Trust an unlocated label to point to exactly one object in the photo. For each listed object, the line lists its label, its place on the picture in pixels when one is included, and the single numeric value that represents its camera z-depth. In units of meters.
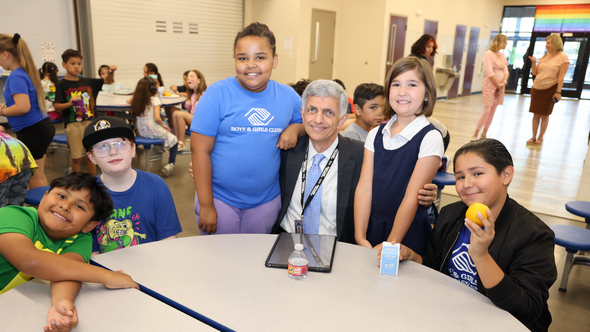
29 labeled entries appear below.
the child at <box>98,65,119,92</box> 6.80
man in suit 1.92
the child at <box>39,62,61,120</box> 5.49
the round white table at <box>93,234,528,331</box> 1.22
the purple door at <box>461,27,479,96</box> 15.38
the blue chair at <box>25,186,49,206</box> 2.57
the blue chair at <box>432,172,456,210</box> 3.35
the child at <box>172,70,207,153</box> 5.93
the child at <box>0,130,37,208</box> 2.42
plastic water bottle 1.42
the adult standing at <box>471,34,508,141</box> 7.07
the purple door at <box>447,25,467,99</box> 14.38
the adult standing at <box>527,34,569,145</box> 7.07
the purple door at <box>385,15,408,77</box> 11.34
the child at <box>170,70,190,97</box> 7.13
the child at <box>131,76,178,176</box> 5.01
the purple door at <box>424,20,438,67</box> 12.68
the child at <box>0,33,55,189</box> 3.42
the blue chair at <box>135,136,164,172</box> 4.86
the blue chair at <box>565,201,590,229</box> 2.93
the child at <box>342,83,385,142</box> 2.95
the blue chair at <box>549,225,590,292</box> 2.54
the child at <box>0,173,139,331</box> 1.32
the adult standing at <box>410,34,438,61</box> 5.16
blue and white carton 1.46
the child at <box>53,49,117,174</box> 4.45
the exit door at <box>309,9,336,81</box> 10.58
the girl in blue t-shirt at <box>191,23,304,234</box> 1.94
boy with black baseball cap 1.79
